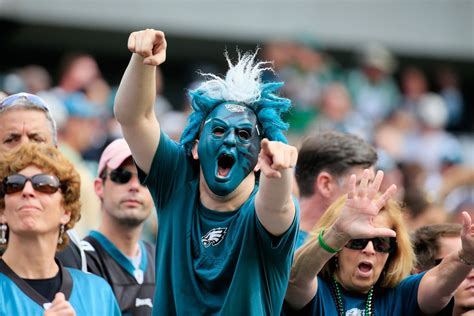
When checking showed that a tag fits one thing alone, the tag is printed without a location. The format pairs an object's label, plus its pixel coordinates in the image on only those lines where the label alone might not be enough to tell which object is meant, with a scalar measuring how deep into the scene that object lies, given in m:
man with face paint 8.93
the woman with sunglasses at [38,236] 9.70
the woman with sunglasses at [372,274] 10.02
